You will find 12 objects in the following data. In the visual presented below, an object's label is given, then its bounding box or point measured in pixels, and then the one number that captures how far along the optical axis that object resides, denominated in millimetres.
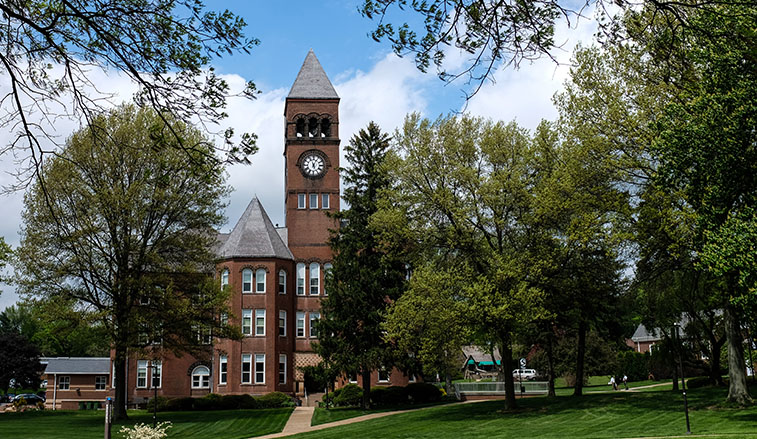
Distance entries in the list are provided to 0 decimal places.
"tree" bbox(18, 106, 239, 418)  33000
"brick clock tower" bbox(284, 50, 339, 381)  54125
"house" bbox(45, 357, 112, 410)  61750
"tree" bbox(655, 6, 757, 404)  19359
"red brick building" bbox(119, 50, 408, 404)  50562
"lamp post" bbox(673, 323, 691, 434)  21183
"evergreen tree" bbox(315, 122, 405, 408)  39916
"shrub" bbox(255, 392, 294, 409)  46719
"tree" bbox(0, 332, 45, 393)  66938
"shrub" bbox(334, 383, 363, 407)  43906
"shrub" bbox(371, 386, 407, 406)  44000
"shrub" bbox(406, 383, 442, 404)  45562
